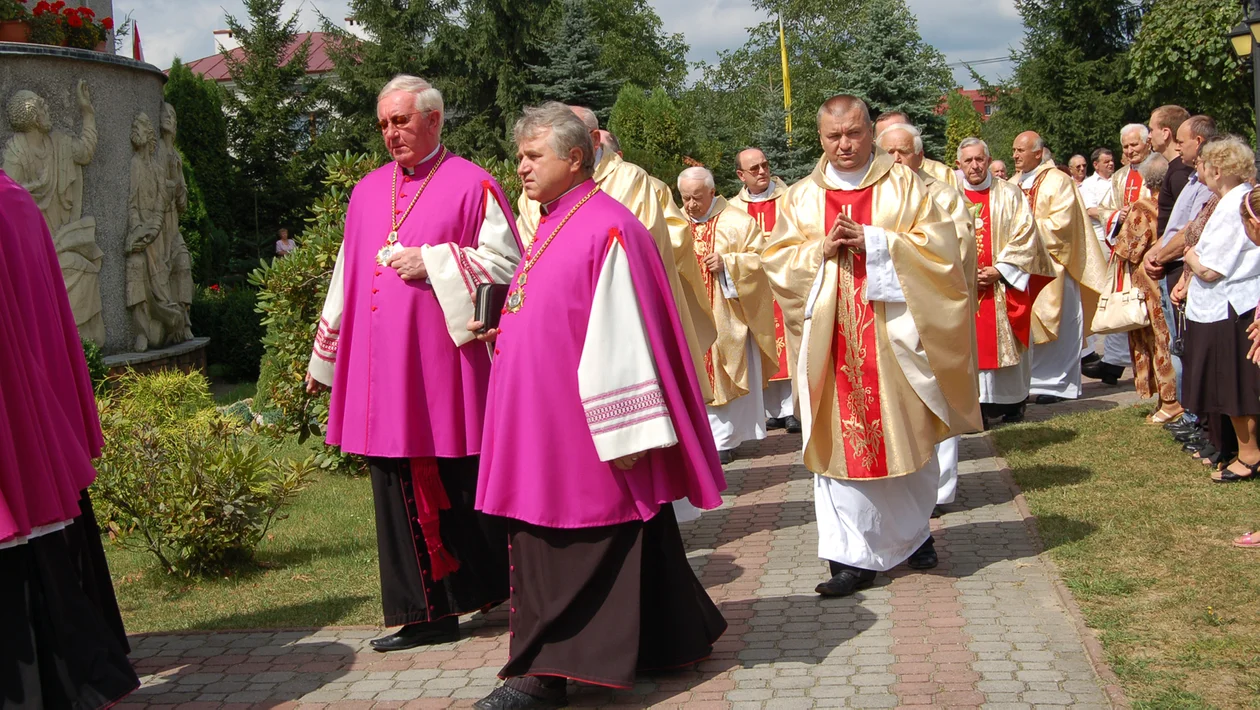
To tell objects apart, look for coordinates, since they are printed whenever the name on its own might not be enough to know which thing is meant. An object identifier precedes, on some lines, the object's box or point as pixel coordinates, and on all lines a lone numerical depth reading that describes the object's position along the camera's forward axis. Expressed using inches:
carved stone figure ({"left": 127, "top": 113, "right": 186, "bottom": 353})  520.9
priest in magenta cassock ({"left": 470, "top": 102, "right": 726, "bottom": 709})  171.0
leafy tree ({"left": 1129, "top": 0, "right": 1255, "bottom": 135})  855.7
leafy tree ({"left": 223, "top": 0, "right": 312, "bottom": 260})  1178.0
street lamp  396.2
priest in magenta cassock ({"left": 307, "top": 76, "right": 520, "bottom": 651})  201.9
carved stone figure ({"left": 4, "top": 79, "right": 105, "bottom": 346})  453.4
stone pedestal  466.0
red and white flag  617.6
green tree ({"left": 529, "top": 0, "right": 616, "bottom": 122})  1241.4
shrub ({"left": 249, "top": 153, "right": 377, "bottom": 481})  351.6
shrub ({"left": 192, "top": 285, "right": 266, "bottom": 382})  645.9
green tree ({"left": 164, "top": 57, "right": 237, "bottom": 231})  927.0
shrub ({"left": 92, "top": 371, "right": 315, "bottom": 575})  249.8
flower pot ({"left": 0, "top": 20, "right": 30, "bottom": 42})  466.0
